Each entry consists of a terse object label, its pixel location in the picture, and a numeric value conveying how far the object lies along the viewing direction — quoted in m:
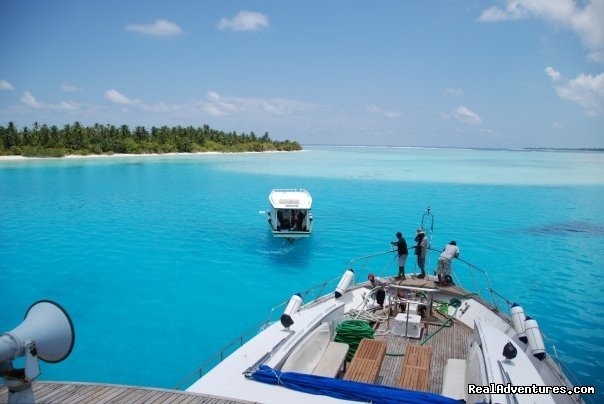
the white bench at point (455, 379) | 7.37
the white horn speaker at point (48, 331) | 4.34
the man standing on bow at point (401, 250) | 14.96
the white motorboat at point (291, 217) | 25.28
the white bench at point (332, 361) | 7.80
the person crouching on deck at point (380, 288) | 12.61
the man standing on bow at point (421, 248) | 14.88
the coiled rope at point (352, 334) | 9.67
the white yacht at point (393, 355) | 6.48
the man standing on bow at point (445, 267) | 13.30
